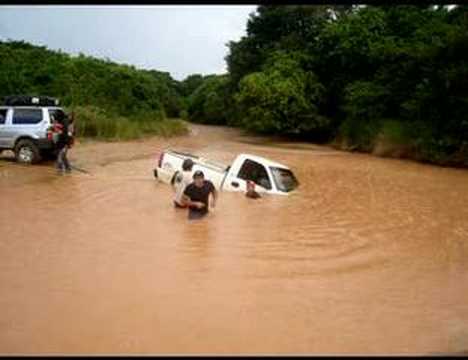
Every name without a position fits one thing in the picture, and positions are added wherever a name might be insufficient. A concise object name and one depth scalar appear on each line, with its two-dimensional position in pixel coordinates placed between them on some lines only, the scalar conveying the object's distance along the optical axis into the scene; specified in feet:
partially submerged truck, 49.14
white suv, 66.54
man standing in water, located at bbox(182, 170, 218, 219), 41.41
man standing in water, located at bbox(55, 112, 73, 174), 61.93
